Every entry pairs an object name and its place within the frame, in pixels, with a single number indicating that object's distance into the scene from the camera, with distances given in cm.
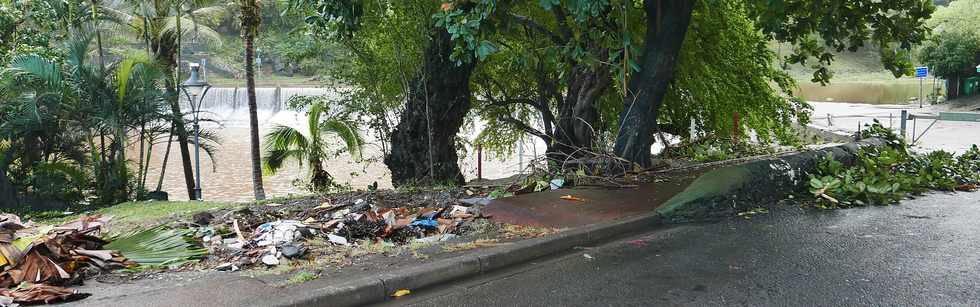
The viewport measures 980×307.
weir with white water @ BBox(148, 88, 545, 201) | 2244
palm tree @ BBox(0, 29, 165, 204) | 1273
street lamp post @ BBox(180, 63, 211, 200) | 1601
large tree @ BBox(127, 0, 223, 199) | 1878
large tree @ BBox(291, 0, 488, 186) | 1266
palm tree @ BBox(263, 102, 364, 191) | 1585
